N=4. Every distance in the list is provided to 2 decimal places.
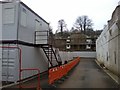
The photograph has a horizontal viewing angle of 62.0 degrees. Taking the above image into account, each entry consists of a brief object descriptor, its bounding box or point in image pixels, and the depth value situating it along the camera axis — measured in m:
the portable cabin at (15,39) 6.47
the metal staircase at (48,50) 9.61
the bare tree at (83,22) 45.10
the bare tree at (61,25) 45.43
